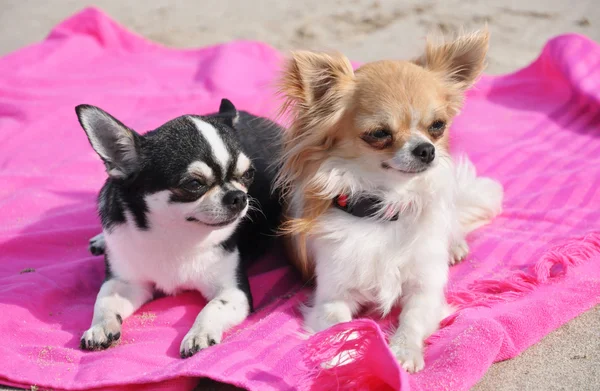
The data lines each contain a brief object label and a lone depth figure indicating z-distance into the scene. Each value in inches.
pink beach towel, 96.8
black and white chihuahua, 107.1
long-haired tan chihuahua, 108.8
